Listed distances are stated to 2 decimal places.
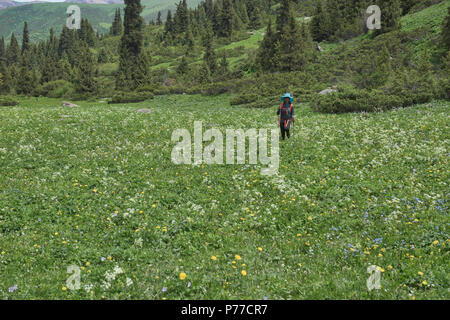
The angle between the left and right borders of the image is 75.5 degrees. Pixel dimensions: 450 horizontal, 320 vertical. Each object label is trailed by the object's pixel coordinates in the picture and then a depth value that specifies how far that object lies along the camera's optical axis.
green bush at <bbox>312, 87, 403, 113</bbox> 22.50
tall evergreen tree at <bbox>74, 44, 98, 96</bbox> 60.38
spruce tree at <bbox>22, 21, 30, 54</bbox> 138.10
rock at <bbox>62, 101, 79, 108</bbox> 38.19
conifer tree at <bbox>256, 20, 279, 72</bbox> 52.91
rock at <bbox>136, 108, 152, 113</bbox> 27.45
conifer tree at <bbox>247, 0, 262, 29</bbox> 111.50
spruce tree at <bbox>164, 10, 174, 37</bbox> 127.52
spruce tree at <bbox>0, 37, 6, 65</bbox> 137.25
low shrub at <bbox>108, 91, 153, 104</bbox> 46.53
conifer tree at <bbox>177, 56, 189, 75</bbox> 75.44
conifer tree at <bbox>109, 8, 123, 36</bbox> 170.75
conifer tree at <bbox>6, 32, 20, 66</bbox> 138.88
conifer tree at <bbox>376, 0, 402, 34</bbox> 51.44
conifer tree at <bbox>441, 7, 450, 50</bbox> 34.38
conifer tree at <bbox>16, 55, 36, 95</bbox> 73.31
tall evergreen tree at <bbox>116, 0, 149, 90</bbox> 58.12
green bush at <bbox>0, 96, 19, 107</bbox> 42.42
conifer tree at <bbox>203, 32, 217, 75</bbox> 68.56
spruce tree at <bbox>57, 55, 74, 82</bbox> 89.59
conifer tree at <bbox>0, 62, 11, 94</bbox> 78.18
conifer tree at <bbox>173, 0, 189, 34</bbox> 119.50
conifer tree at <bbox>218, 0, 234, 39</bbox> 105.19
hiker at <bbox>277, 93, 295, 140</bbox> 14.87
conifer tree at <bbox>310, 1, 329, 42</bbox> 68.38
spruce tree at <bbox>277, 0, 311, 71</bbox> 48.94
